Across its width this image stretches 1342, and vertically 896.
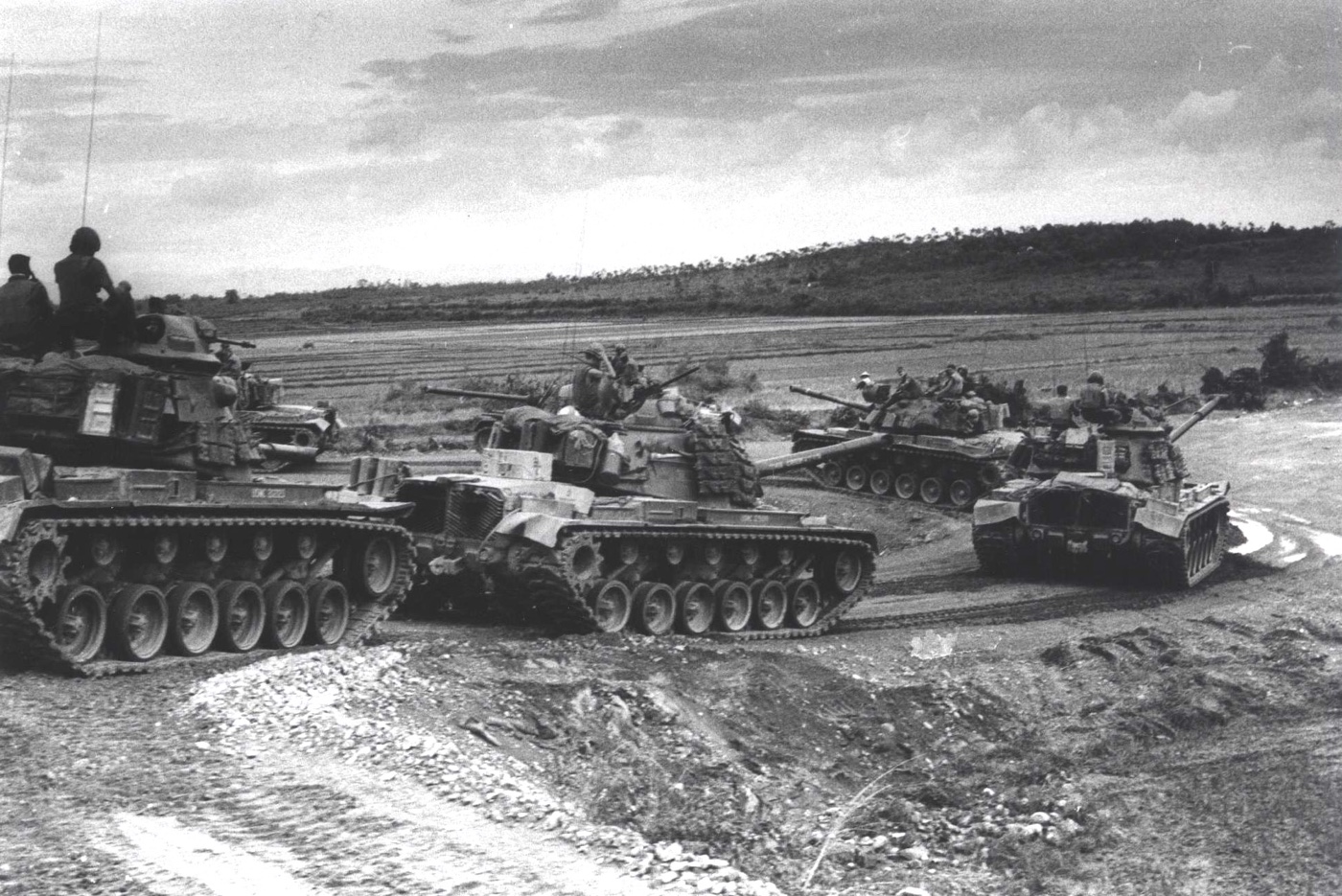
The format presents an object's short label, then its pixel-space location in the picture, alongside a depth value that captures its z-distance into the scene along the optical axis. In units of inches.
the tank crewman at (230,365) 1113.4
